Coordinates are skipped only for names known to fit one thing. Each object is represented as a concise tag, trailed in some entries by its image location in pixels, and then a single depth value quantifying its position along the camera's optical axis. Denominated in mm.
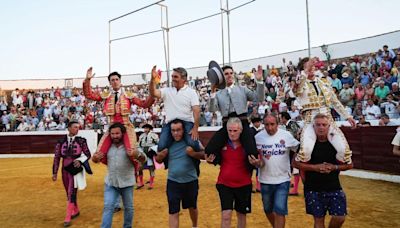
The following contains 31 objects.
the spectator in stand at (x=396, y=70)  10312
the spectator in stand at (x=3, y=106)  21219
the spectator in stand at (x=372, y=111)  9484
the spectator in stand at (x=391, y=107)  9055
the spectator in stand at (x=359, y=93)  10344
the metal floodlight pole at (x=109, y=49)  15938
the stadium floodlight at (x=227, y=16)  12505
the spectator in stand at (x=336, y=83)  11638
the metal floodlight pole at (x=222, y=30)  12695
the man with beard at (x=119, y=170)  4203
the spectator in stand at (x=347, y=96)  10442
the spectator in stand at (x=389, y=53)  11839
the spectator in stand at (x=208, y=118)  14078
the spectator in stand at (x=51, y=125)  18681
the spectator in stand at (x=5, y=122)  19181
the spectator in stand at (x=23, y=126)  18925
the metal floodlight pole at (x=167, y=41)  14383
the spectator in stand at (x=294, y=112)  10984
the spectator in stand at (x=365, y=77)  11338
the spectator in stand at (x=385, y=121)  8898
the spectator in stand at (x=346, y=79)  11622
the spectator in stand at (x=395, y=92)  9320
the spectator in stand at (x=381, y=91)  10039
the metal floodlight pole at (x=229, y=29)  12508
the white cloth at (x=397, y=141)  4953
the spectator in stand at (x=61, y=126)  18328
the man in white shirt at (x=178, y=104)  4062
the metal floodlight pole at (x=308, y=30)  9755
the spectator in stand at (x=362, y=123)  9312
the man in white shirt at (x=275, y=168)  3633
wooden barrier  8547
